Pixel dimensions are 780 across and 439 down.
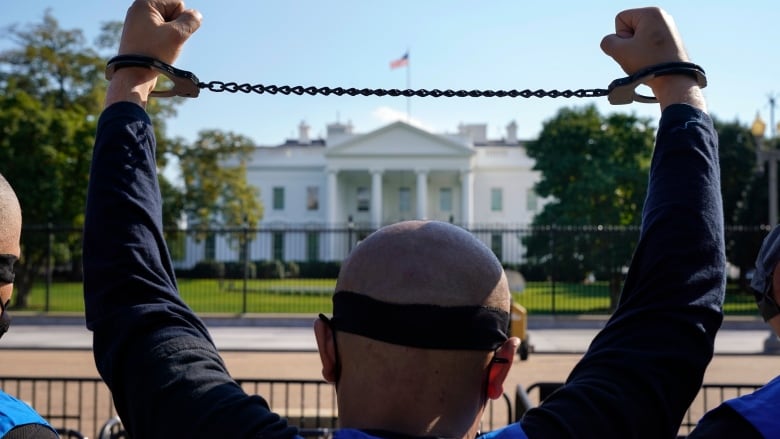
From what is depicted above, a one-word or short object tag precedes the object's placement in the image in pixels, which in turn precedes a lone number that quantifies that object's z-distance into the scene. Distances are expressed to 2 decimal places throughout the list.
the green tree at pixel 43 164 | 28.98
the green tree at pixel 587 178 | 30.02
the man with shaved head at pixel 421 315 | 1.21
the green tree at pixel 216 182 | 35.34
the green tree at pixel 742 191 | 37.19
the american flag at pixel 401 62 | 55.62
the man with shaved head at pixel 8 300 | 1.65
